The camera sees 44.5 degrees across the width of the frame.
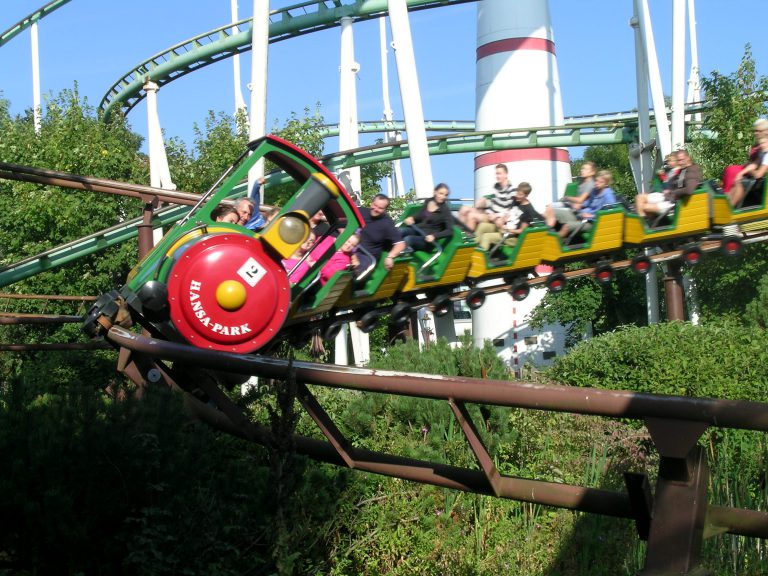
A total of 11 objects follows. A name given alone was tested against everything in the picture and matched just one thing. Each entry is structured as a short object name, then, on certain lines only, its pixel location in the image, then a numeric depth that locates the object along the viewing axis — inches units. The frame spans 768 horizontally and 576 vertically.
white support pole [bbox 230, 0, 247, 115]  1023.0
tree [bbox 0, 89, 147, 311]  715.4
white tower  818.2
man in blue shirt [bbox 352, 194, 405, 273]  327.4
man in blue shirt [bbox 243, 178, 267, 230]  305.4
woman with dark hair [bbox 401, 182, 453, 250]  350.6
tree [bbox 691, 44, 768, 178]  557.0
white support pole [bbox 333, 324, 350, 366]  719.1
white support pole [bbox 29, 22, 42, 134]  1090.1
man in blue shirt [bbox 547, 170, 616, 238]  365.7
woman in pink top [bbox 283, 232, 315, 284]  296.8
